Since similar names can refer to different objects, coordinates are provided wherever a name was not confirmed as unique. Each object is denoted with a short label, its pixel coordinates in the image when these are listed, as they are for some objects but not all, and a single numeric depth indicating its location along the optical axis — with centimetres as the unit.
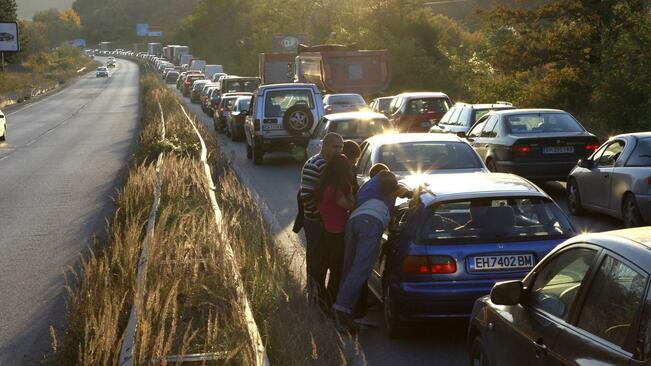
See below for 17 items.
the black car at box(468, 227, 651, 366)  432
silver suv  2592
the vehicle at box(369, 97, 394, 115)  3322
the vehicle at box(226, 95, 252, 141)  3572
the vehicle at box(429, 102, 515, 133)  2302
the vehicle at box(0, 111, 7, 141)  4015
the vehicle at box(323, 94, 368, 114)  3384
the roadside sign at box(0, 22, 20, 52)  8875
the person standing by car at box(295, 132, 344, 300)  940
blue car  823
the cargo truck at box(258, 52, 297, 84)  5281
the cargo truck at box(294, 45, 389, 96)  4200
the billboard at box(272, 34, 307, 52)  7212
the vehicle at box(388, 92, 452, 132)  2783
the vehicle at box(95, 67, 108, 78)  13325
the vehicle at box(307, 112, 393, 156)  2075
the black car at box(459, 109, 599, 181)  1839
